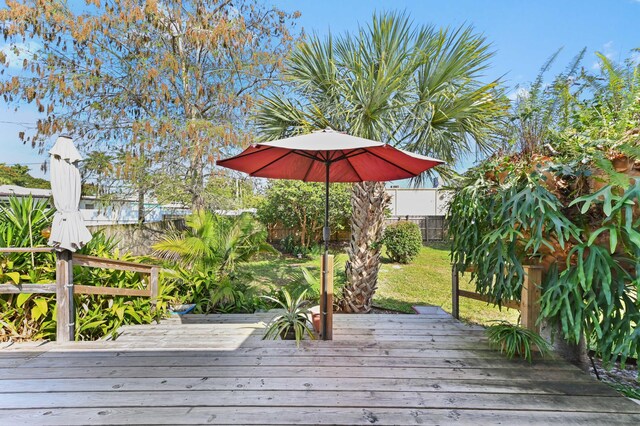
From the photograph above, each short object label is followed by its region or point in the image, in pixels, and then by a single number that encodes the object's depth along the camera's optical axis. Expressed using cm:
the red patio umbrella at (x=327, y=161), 248
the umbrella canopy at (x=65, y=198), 274
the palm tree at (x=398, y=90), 386
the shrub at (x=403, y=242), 904
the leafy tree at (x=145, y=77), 711
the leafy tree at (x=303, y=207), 1030
